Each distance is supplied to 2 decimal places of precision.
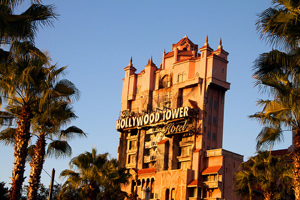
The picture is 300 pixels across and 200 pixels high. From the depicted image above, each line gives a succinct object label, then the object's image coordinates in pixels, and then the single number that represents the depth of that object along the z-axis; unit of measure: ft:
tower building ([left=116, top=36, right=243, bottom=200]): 238.68
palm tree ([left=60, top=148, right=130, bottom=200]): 142.82
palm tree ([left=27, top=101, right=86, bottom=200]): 103.81
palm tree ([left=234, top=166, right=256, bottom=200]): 146.10
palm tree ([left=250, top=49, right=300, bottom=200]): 74.69
